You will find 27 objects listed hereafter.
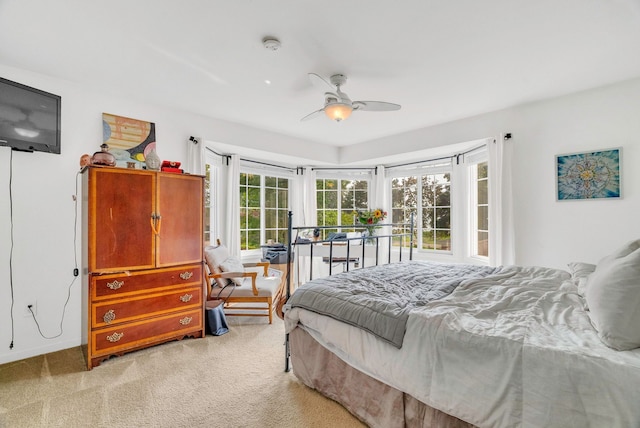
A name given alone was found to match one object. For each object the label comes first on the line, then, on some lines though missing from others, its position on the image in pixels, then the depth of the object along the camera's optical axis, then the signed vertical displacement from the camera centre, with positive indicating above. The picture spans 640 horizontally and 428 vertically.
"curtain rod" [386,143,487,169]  4.02 +0.87
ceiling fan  2.41 +0.94
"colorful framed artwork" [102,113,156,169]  2.93 +0.81
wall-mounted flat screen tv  2.34 +0.82
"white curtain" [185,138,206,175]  3.45 +0.69
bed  1.04 -0.58
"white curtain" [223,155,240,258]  4.22 +0.13
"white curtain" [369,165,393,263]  5.06 +0.30
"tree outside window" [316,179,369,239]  5.47 +0.28
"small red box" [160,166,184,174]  2.78 +0.44
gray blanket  1.52 -0.50
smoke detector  2.03 +1.20
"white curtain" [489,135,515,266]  3.33 +0.08
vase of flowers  3.60 -0.04
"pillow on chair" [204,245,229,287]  3.13 -0.50
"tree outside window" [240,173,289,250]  4.66 +0.09
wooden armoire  2.38 -0.39
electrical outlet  2.54 -0.81
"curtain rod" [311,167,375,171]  5.38 +0.83
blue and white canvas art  2.75 +0.37
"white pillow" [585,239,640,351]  1.09 -0.37
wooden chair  3.09 -0.78
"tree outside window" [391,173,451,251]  4.62 +0.13
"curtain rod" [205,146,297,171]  4.04 +0.86
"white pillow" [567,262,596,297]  1.73 -0.41
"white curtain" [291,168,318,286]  5.25 +0.28
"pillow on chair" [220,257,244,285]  3.19 -0.58
